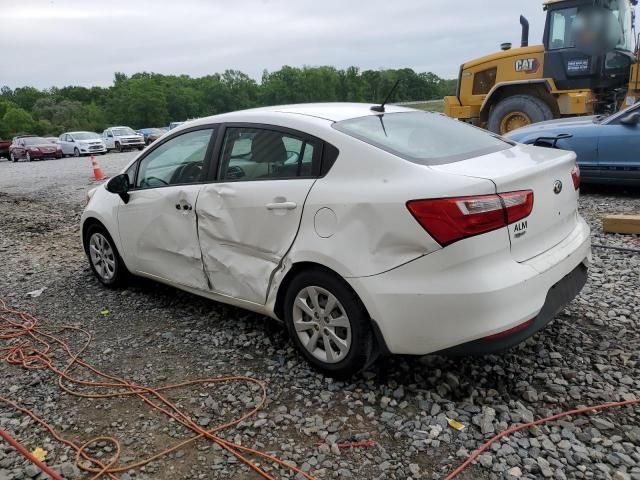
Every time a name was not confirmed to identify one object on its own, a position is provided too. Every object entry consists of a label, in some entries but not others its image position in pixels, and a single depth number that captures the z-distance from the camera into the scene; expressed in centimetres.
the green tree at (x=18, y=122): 8531
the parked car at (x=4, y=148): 3309
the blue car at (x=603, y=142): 723
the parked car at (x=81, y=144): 3042
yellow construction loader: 1019
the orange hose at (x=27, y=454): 263
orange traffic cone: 1510
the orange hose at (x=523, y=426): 253
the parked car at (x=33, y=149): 2981
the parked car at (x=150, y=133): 3728
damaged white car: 273
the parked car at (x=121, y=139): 3334
